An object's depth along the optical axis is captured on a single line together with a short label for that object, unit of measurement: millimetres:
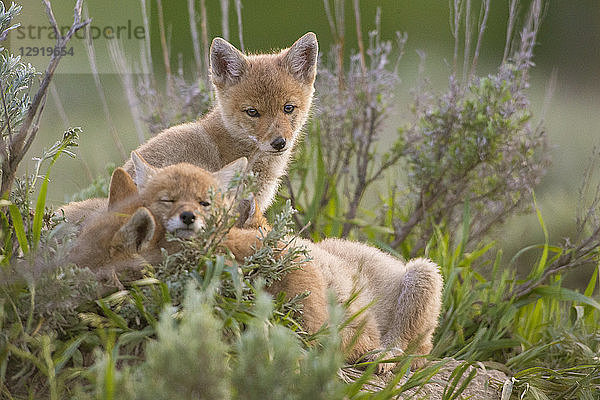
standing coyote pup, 7965
